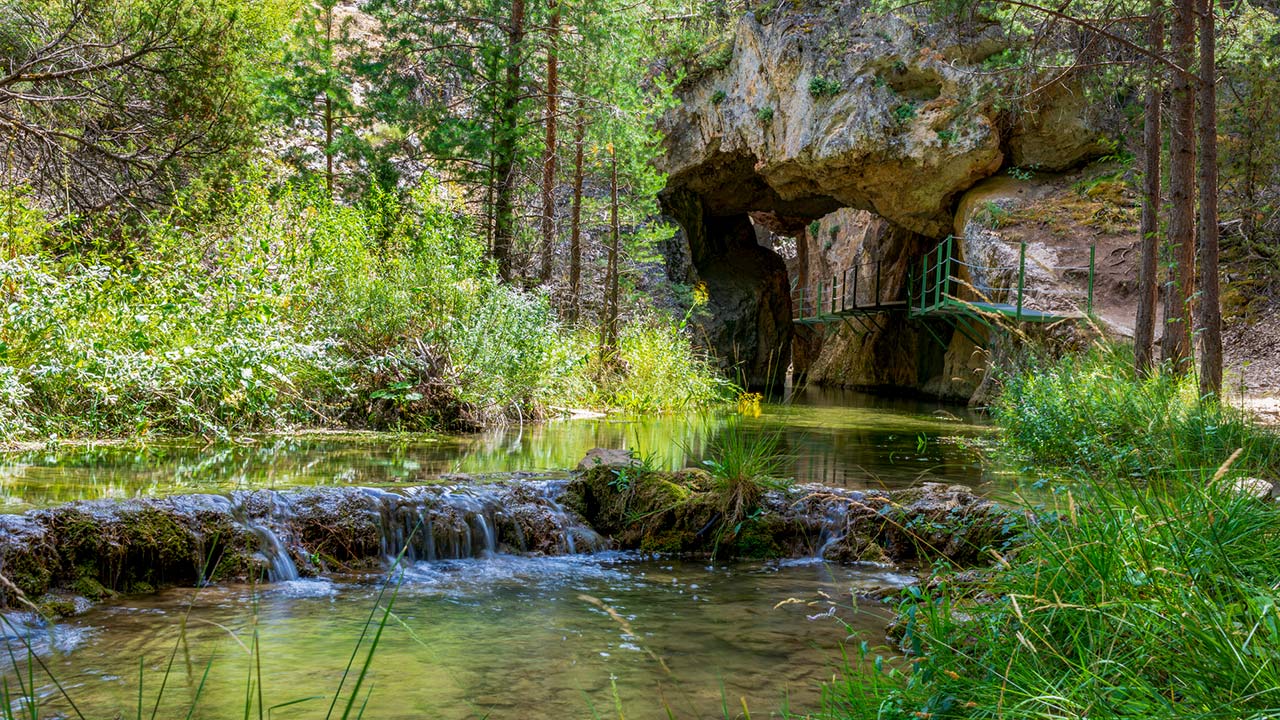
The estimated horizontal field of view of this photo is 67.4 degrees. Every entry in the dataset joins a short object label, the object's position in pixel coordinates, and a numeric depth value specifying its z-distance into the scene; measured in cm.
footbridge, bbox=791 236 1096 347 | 1424
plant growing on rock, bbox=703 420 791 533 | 604
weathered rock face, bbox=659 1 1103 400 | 1753
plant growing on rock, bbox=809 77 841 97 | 1859
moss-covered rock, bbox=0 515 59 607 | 439
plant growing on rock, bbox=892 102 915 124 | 1798
